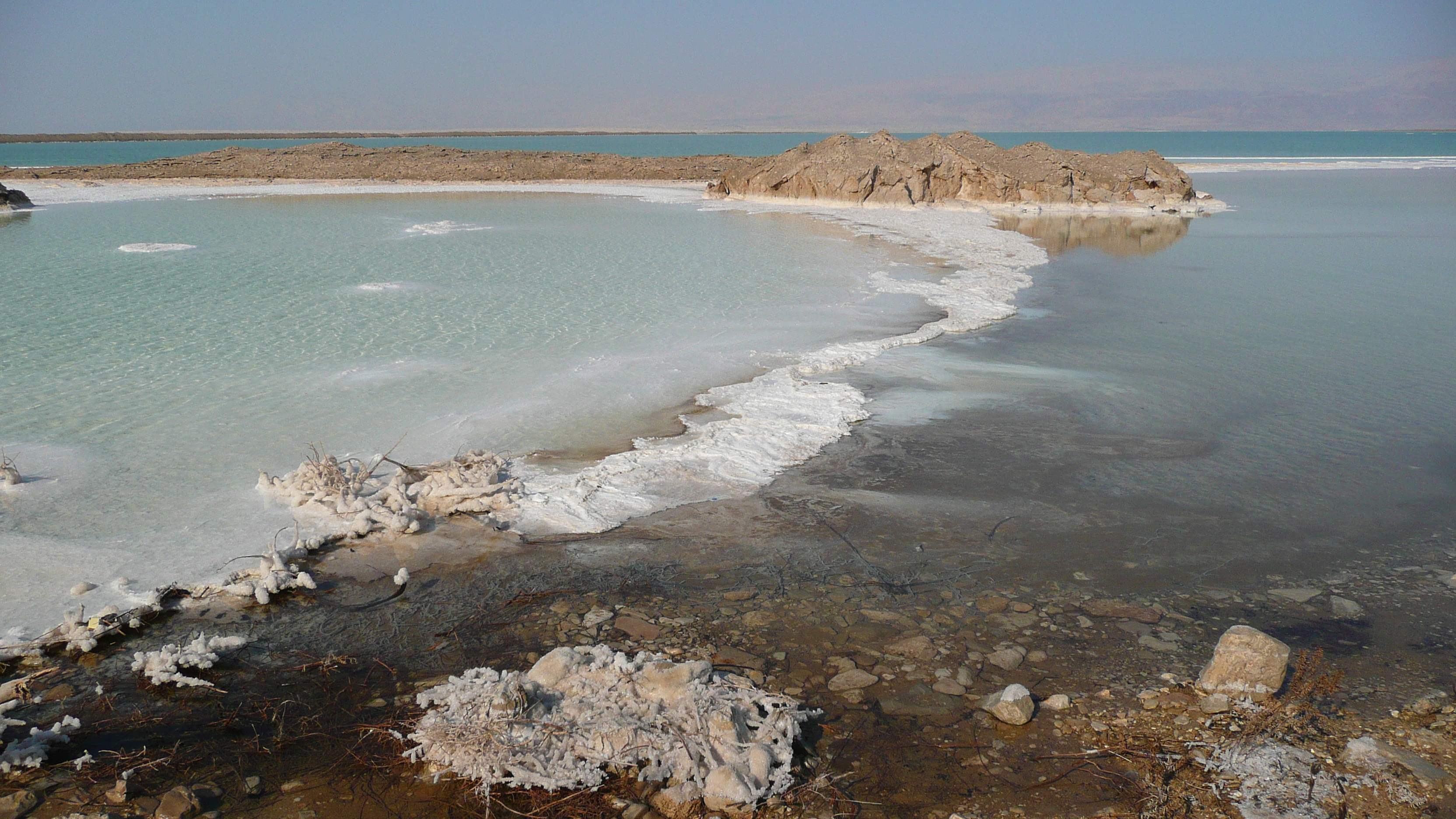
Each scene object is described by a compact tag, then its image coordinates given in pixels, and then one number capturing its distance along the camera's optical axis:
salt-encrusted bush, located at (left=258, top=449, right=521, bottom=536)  4.92
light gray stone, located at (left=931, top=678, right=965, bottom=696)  3.51
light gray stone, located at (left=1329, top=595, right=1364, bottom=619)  4.15
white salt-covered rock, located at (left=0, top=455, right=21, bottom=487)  5.28
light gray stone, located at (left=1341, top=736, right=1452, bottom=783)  3.01
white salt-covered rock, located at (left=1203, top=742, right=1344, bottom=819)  2.85
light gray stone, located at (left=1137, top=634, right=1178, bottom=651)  3.82
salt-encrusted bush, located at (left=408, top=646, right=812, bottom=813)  2.96
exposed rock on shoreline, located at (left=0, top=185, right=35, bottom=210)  21.97
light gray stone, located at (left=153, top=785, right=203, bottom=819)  2.83
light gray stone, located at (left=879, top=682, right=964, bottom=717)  3.39
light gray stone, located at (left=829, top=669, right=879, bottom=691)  3.55
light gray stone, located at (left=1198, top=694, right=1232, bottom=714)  3.34
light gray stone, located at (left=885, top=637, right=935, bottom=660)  3.77
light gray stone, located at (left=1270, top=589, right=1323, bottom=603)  4.30
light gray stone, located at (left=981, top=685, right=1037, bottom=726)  3.28
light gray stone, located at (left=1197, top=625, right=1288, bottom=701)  3.40
